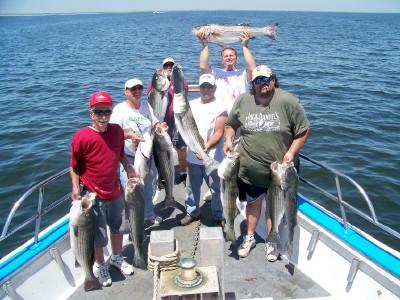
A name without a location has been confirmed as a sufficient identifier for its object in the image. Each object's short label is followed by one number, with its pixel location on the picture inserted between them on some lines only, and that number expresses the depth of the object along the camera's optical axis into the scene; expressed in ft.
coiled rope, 13.68
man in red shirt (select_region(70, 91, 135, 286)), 14.35
